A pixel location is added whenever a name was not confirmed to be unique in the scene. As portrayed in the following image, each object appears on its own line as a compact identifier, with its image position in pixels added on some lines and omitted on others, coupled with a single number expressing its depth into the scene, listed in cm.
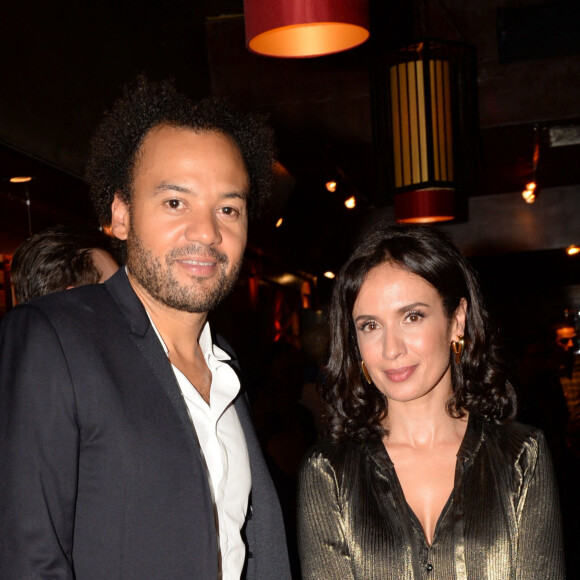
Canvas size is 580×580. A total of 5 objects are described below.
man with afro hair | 137
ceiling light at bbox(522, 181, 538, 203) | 641
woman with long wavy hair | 186
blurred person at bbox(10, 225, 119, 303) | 234
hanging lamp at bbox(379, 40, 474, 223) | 319
